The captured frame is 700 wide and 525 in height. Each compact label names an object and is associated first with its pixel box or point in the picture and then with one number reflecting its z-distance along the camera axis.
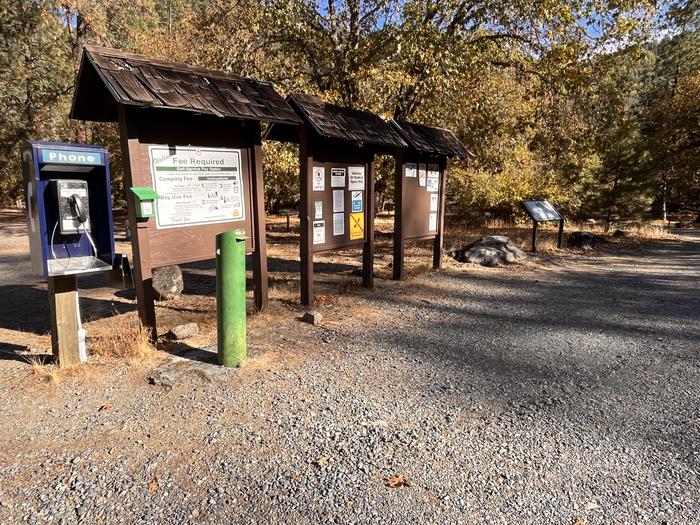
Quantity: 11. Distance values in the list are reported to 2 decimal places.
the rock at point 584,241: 12.74
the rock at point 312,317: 5.73
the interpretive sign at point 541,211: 11.28
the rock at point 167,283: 7.19
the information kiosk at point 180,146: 4.45
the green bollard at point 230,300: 4.22
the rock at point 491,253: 10.00
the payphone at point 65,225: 3.90
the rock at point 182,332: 4.98
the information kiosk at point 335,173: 6.35
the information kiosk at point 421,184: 8.13
